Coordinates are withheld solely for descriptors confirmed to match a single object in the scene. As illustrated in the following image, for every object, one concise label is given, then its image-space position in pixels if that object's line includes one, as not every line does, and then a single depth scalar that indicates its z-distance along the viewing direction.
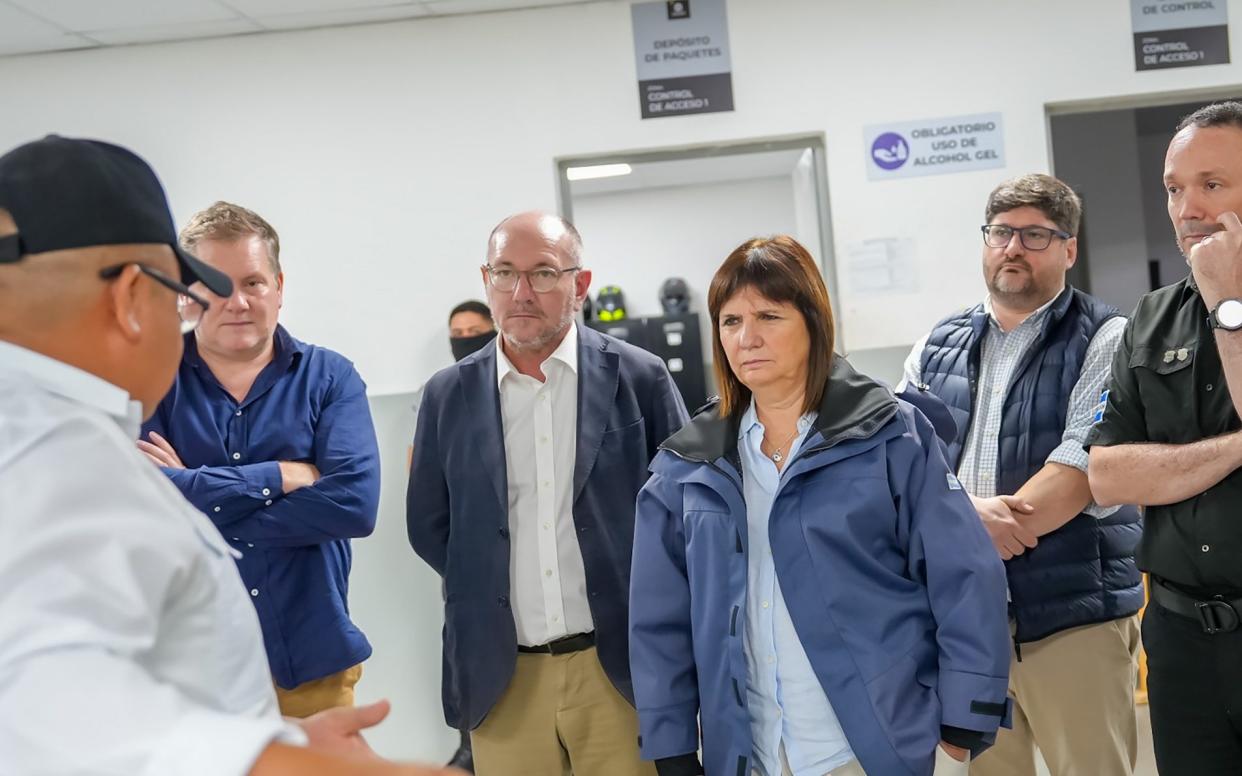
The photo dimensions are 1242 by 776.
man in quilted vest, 2.46
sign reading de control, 4.46
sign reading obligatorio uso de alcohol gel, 4.49
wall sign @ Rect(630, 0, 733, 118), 4.52
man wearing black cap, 0.77
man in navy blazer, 2.37
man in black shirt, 1.96
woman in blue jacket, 1.89
